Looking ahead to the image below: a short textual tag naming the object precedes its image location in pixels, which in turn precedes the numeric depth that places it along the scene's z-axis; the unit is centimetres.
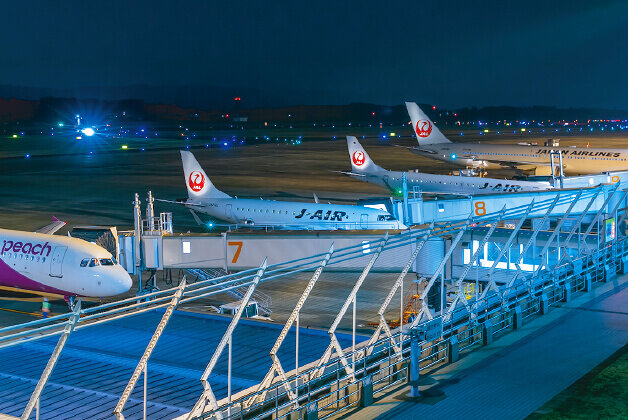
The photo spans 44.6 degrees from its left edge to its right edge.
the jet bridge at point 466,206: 4469
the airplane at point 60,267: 3647
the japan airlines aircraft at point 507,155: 9019
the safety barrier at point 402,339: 1596
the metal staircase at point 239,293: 3769
